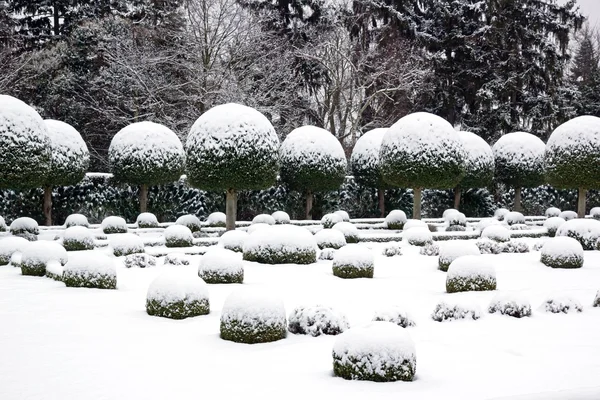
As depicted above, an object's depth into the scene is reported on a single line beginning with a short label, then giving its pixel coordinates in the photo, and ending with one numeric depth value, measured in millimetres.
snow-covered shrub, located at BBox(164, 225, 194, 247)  14688
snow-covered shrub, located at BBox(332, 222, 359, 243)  15898
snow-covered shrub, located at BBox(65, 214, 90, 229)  18047
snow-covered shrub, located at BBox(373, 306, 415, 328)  7084
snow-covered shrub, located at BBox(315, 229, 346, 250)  14203
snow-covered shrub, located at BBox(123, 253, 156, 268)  11953
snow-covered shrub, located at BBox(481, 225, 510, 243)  15851
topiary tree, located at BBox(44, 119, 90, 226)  19203
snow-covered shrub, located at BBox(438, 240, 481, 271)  11586
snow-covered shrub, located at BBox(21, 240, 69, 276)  10867
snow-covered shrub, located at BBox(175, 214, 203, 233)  17859
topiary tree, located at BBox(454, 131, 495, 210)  23484
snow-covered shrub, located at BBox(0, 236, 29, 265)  12227
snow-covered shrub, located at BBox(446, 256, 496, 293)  9398
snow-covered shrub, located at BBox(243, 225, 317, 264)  12211
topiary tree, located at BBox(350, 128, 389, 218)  23312
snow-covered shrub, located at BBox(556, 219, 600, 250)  14594
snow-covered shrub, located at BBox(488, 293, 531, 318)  7836
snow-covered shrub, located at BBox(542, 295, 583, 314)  8164
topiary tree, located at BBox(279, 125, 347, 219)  21312
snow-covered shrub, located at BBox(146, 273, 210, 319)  7699
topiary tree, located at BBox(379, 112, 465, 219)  19250
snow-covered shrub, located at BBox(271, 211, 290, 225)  19547
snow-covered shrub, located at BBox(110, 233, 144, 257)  13219
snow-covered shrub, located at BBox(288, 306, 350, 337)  6984
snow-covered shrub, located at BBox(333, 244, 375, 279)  10859
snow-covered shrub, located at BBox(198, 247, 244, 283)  9922
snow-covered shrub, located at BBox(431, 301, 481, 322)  7711
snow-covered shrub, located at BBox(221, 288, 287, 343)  6543
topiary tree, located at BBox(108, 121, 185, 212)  19953
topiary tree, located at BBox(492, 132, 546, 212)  24625
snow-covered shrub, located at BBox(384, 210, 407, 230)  19500
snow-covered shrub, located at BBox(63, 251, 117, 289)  9570
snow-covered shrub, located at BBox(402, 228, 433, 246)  15250
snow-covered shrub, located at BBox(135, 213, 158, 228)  19097
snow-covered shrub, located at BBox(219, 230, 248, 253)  13773
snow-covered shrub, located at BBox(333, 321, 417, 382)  5242
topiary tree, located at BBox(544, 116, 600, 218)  20219
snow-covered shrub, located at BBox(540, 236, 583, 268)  11867
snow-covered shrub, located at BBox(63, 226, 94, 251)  13977
